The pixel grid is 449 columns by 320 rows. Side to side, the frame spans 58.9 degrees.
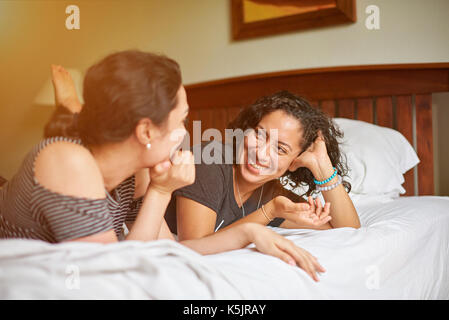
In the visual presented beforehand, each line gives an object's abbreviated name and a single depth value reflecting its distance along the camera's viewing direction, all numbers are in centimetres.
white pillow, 170
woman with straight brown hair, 71
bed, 60
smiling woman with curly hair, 110
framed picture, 203
